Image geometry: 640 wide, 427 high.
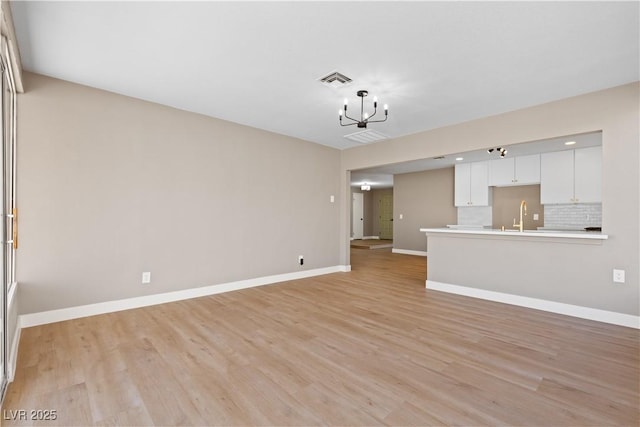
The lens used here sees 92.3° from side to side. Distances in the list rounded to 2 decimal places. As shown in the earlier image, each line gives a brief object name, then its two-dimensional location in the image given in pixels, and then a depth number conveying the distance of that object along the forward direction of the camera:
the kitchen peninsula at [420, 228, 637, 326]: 3.39
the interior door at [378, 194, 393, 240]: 12.76
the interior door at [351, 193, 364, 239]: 12.79
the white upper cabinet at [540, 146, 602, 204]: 5.48
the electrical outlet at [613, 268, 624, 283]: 3.22
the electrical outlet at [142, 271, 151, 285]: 3.71
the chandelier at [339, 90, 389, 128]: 3.39
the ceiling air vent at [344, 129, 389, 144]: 4.59
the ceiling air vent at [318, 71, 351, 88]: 2.98
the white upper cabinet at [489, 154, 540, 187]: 6.26
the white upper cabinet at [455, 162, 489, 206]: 7.14
